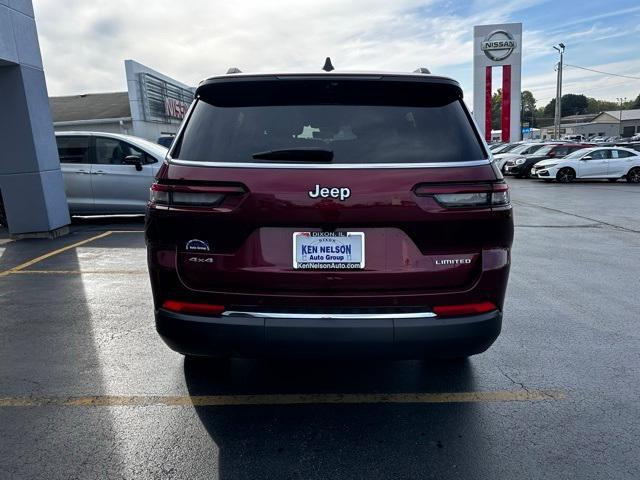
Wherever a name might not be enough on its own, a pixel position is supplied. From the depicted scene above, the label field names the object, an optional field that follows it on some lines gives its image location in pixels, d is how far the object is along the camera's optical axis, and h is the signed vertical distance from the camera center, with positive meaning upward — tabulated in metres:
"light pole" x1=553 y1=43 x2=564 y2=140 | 48.72 +3.86
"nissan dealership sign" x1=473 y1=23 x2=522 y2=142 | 29.52 +3.93
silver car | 9.34 -0.25
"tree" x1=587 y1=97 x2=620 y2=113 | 162.60 +6.17
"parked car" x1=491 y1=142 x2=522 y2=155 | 28.23 -0.93
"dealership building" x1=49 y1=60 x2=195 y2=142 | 22.14 +2.38
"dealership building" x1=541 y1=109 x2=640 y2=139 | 103.38 -0.37
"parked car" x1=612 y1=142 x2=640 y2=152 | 25.87 -1.17
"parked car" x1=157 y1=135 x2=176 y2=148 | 15.84 +0.43
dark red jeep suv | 2.46 -0.47
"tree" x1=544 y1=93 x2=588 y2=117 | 164.12 +7.07
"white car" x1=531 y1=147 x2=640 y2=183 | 20.88 -1.65
